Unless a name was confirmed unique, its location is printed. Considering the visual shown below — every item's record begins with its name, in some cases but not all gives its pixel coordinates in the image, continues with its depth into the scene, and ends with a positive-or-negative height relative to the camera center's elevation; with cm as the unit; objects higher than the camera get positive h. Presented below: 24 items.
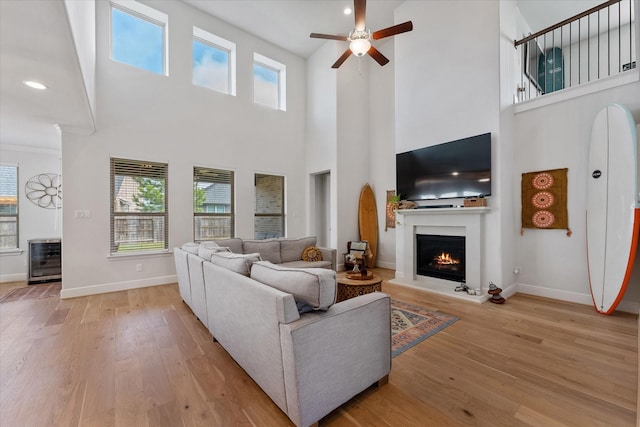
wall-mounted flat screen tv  374 +67
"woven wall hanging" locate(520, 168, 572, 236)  358 +19
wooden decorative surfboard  602 -16
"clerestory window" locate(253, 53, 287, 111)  604 +309
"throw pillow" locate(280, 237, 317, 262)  447 -61
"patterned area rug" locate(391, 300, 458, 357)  247 -120
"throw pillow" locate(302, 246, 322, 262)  450 -71
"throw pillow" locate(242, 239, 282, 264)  422 -57
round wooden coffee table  302 -85
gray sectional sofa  139 -73
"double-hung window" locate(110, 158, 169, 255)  429 +12
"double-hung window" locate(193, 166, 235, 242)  504 +19
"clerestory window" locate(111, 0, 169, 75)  435 +308
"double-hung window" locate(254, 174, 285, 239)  588 +14
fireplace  374 -40
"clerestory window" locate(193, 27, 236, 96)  518 +310
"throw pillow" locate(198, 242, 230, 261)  267 -39
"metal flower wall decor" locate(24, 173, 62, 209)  506 +46
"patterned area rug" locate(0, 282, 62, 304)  388 -123
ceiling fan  305 +217
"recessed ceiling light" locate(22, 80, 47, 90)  254 +127
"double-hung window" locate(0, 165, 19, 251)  483 +12
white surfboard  286 +8
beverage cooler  464 -85
